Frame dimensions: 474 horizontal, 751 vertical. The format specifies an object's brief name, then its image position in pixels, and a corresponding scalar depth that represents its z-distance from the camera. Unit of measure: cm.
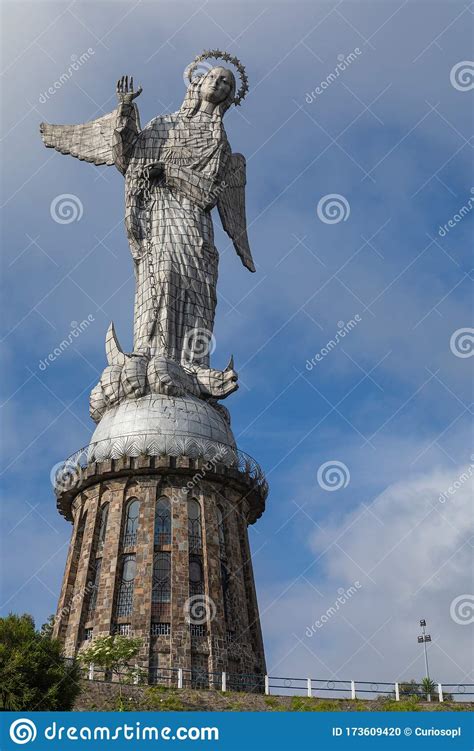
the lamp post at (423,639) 7288
